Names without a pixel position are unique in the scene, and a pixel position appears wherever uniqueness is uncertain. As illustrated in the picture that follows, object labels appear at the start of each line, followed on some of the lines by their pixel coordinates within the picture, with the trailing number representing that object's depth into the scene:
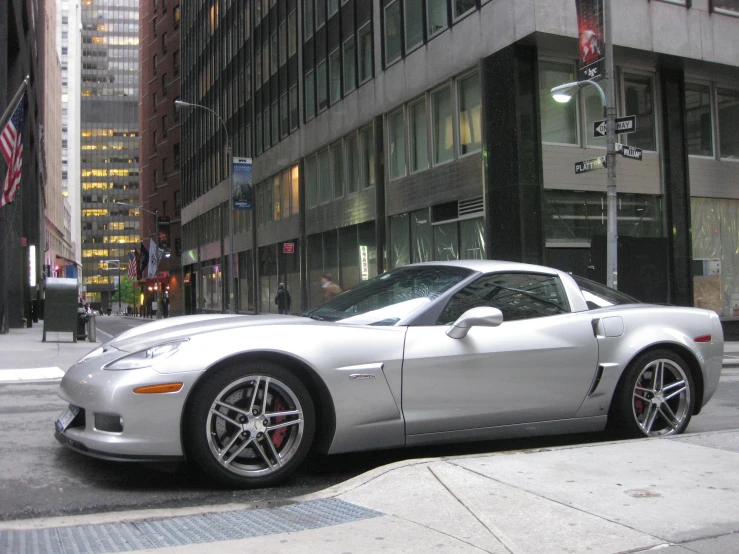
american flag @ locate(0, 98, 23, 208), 18.73
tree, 133.79
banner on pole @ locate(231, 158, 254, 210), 30.11
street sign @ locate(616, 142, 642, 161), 14.33
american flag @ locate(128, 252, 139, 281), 61.06
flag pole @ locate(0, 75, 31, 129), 15.73
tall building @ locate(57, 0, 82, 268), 146.25
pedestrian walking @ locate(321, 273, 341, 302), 17.95
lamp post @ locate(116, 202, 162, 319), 57.91
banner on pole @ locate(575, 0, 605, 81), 14.65
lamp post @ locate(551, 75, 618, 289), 14.59
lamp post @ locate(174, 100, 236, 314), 31.13
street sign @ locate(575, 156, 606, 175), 14.53
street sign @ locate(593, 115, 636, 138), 14.32
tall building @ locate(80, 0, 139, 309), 161.00
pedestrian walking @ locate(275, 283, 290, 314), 27.22
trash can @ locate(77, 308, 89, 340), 18.64
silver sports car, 4.06
